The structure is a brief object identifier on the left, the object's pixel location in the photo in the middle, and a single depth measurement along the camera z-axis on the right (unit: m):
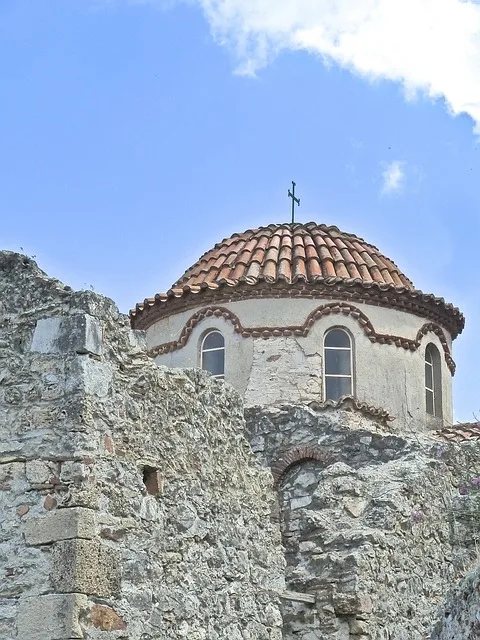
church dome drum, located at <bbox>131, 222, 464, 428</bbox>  15.41
